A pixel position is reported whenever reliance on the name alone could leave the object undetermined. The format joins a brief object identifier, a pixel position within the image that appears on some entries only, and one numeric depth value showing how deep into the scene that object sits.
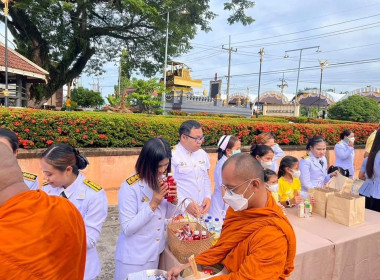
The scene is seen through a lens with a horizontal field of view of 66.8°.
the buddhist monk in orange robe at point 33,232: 1.07
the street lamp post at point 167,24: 13.98
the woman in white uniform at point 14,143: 2.40
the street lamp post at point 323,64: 27.91
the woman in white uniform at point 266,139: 4.56
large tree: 13.77
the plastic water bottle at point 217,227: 2.52
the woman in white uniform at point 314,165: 4.12
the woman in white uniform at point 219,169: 3.54
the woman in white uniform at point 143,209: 2.15
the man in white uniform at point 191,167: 3.38
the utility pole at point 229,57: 32.16
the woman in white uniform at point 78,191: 2.01
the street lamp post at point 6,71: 8.80
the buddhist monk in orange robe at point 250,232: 1.39
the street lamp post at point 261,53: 23.26
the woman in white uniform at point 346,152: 5.55
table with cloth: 2.33
